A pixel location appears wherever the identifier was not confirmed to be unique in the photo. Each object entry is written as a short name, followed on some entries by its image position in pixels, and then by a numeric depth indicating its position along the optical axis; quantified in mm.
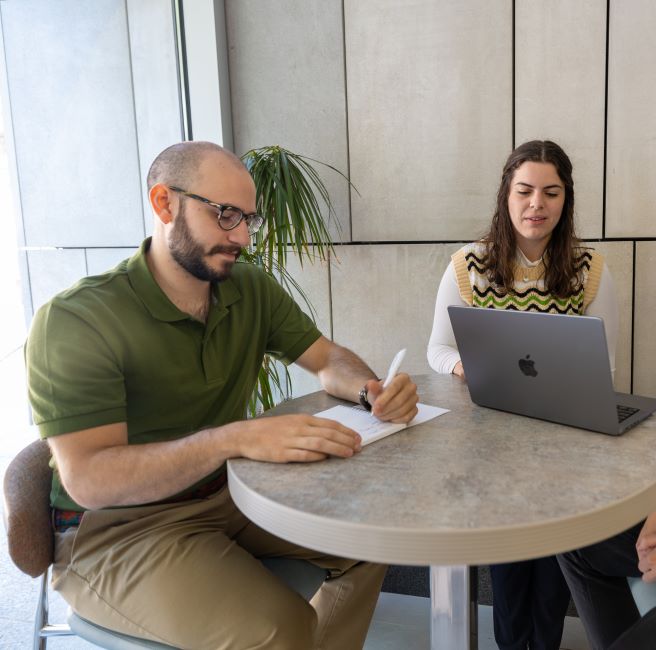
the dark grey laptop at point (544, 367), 1389
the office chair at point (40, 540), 1556
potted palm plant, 3111
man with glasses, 1462
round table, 1106
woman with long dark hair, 2457
